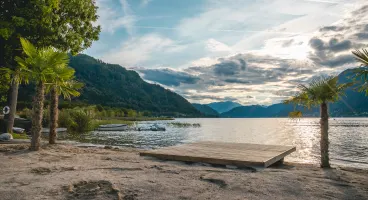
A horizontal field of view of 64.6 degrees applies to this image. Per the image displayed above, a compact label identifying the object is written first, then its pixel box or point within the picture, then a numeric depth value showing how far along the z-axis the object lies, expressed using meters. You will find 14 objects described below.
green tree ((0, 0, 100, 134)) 18.86
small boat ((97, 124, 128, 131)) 55.09
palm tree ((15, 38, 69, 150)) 13.62
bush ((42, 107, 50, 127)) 41.83
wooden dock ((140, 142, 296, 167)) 10.95
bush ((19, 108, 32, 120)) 43.42
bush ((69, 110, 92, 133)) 44.12
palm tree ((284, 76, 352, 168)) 11.54
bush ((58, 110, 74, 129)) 43.06
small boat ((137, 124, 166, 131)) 60.63
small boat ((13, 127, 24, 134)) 28.04
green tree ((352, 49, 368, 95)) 9.42
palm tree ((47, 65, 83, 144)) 14.74
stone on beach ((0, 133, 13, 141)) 18.59
